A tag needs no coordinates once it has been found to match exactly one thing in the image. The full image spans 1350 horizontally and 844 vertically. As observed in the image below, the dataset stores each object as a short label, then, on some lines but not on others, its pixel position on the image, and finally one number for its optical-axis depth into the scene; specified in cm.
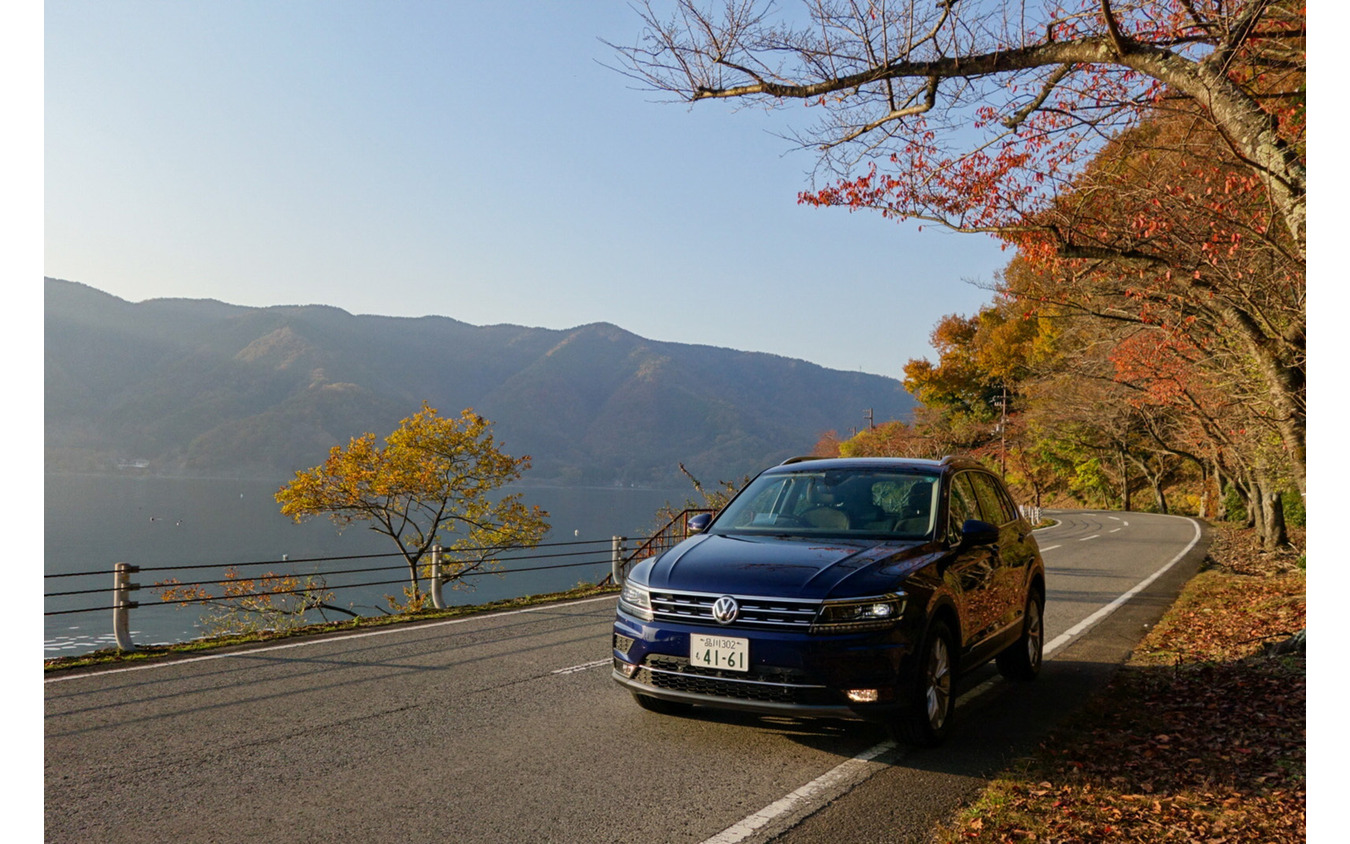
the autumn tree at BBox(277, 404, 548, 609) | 3241
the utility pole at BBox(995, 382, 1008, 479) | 5968
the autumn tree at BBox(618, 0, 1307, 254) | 665
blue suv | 515
